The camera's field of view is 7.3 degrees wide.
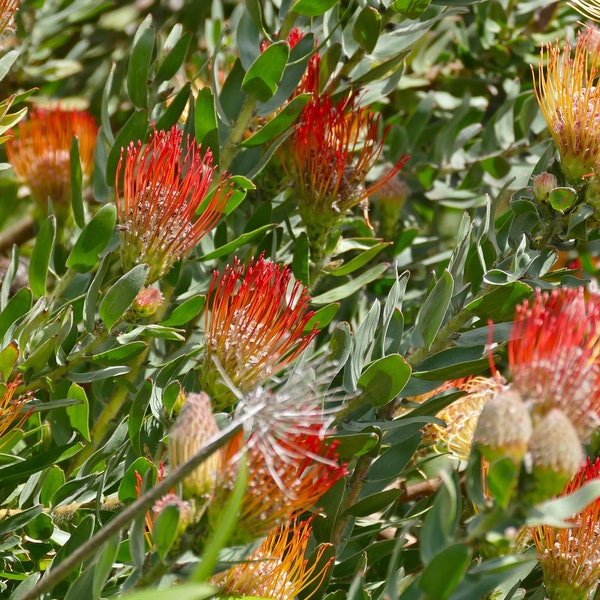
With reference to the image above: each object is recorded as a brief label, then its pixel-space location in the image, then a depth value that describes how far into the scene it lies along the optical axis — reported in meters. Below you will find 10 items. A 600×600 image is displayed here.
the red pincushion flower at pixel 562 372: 2.34
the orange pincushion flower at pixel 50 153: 2.72
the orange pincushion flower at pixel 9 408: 2.47
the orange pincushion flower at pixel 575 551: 2.47
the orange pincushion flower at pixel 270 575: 2.44
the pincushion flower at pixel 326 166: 2.57
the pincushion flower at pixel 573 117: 2.51
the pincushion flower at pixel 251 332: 2.49
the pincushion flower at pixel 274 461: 2.35
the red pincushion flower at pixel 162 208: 2.50
